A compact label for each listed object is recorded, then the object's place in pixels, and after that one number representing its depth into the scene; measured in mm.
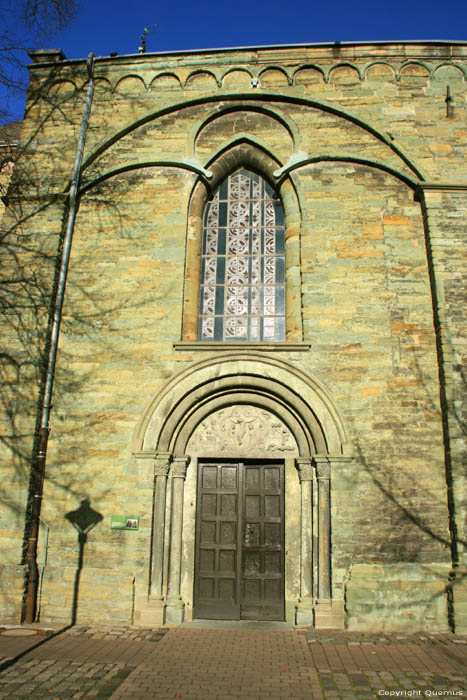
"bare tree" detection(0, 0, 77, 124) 5824
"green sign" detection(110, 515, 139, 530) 7184
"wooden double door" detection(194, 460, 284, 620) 7184
